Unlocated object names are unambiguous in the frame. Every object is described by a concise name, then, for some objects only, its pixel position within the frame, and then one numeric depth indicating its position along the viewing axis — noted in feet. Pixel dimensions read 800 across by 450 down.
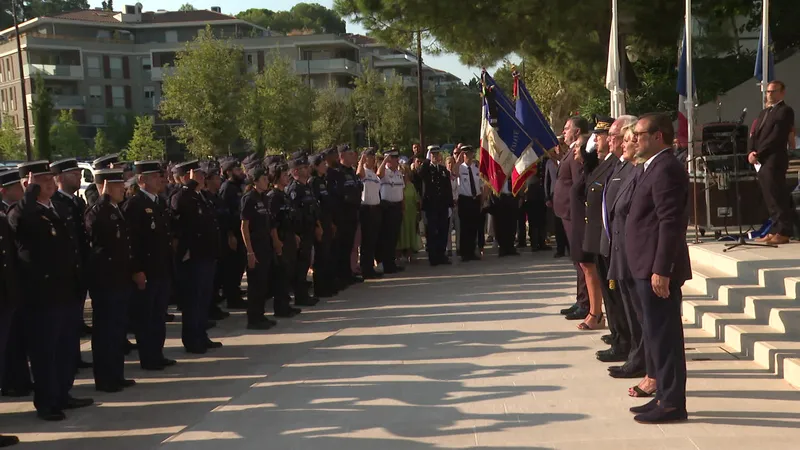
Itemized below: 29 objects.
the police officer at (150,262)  28.58
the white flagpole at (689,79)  47.32
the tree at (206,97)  144.87
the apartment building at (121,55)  254.47
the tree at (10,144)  196.34
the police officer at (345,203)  45.57
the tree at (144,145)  170.30
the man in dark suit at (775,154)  35.37
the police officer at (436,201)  52.75
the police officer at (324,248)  43.37
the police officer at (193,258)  32.04
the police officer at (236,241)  40.27
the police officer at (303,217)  40.27
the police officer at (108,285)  26.81
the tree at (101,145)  207.82
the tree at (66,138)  205.16
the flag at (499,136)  47.85
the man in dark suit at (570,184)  29.14
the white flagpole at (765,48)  50.88
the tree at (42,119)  157.17
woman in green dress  54.24
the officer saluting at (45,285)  24.08
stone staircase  24.03
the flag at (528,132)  47.19
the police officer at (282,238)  37.42
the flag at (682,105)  52.66
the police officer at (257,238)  35.24
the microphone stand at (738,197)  36.05
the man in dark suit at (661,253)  18.94
